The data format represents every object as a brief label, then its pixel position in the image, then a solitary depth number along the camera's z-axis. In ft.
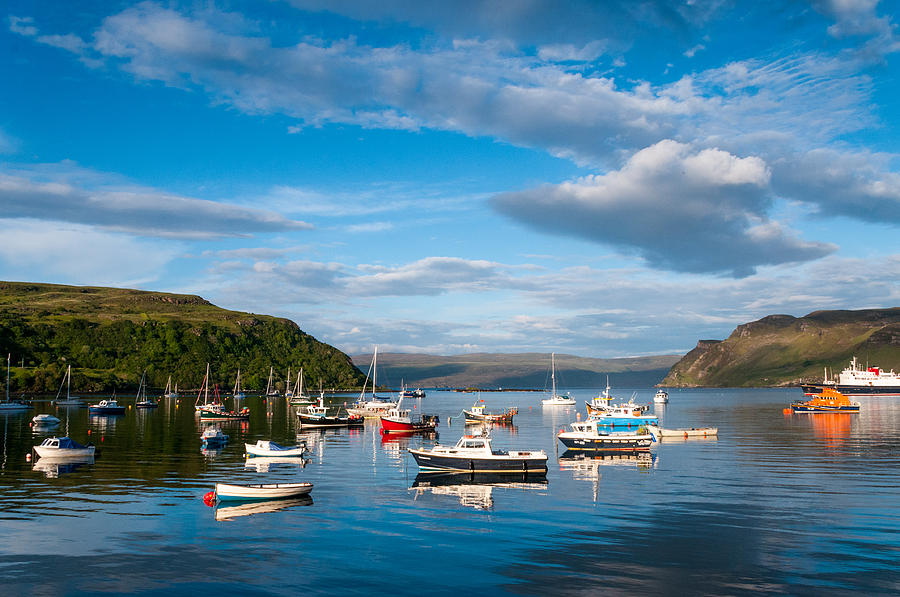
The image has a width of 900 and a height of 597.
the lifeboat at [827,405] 617.62
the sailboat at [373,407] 556.68
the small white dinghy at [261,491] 156.97
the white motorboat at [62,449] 233.76
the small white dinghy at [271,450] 249.14
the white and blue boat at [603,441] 275.80
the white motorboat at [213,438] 296.51
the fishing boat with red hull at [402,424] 382.83
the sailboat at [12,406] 563.48
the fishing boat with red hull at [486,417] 495.24
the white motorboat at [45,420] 408.05
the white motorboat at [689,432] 352.28
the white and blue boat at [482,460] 202.80
